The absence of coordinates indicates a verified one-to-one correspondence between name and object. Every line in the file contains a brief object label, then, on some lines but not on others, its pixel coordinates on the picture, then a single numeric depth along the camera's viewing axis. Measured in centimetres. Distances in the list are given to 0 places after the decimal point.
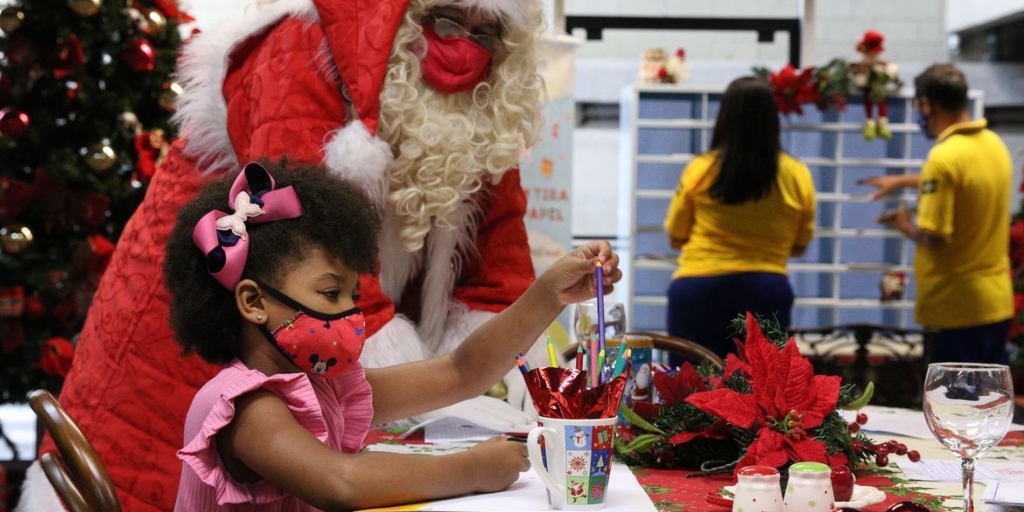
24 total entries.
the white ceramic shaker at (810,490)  210
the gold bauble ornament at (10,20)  518
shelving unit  864
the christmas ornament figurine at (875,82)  821
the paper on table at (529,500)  219
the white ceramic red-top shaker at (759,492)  211
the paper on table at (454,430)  278
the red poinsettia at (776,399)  236
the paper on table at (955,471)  246
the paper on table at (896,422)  283
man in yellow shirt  571
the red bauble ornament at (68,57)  529
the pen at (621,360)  226
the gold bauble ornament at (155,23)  558
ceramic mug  217
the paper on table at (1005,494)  227
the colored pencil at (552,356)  235
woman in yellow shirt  547
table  227
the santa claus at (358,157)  303
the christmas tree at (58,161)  525
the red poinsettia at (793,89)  814
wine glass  224
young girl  223
